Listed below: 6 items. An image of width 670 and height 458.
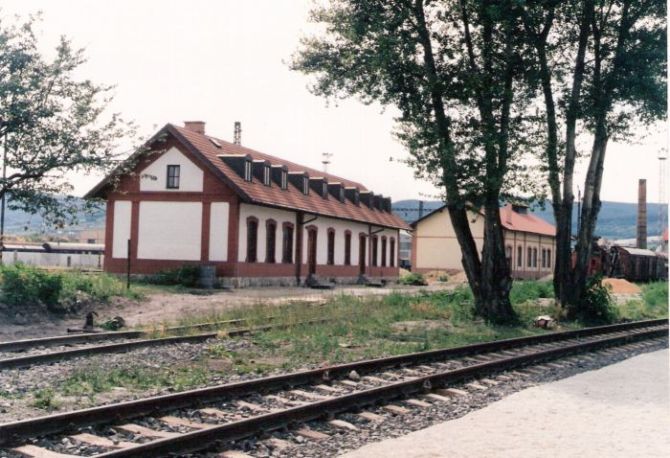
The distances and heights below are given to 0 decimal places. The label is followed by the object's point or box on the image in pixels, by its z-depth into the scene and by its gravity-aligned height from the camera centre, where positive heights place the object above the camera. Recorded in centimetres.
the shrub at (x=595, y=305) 2175 -111
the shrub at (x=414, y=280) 4703 -111
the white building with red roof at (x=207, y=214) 3166 +189
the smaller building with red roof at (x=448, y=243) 5972 +169
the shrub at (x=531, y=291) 2802 -104
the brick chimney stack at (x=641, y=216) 6372 +468
